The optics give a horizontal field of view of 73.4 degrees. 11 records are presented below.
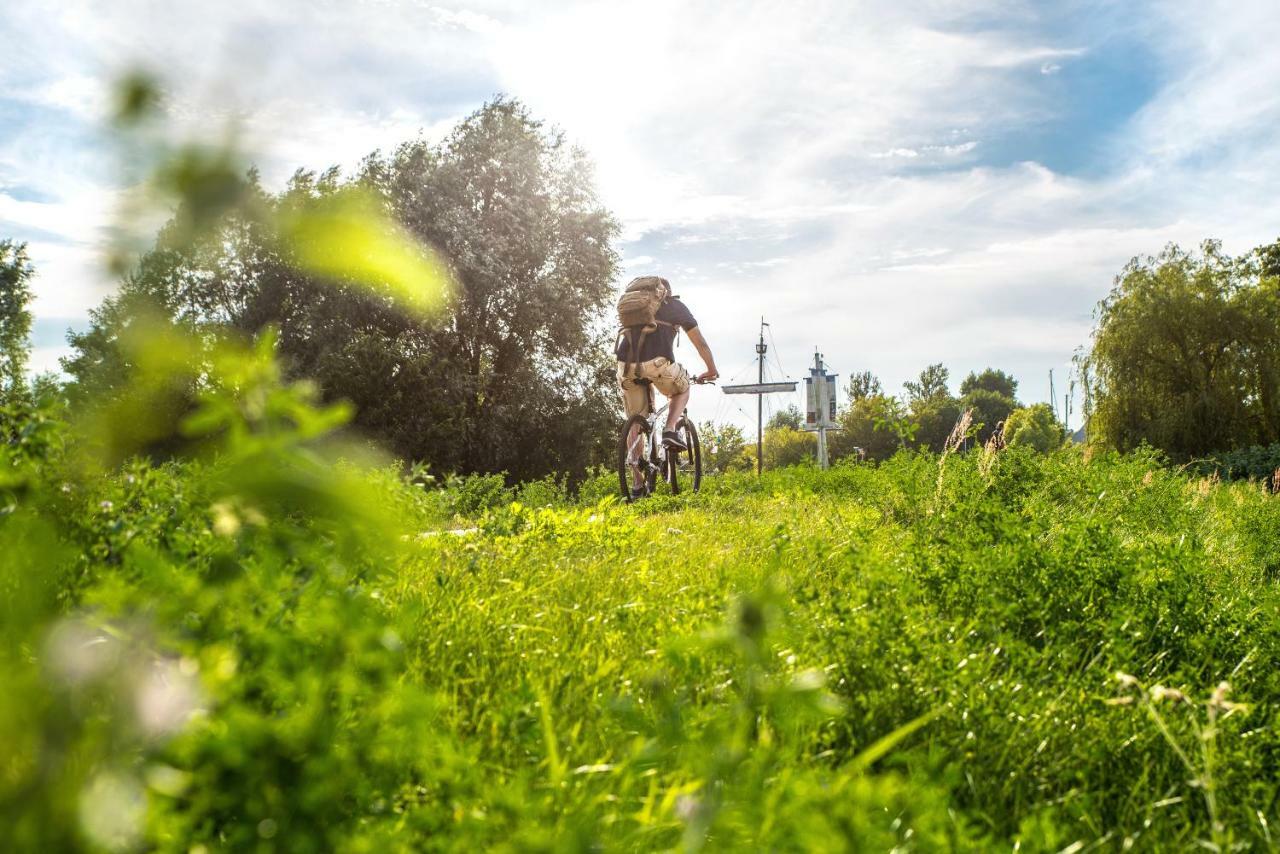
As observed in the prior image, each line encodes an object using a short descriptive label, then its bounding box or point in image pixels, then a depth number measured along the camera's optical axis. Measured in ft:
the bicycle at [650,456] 29.91
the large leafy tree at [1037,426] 196.71
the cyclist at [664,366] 29.40
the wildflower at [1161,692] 6.43
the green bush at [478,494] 31.50
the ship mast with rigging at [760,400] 141.65
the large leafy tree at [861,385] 278.87
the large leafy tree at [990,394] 268.00
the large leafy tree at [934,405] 232.12
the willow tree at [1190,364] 82.23
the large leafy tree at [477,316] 65.92
